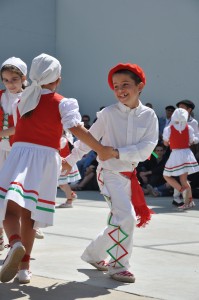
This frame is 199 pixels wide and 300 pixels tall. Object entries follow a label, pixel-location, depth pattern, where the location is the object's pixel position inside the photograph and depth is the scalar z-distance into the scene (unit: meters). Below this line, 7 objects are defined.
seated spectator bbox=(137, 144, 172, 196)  12.88
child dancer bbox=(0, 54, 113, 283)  4.80
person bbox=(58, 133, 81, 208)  10.20
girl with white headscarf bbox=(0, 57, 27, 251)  6.07
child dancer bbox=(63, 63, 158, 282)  5.09
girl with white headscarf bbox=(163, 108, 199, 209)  10.79
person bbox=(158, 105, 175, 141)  14.37
